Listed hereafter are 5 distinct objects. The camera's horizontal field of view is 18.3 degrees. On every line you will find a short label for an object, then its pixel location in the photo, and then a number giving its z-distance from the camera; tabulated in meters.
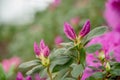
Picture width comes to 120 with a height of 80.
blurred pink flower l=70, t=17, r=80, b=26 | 1.34
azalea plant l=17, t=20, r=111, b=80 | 0.55
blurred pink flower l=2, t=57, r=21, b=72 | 1.19
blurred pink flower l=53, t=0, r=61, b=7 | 1.67
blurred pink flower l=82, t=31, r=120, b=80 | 0.62
